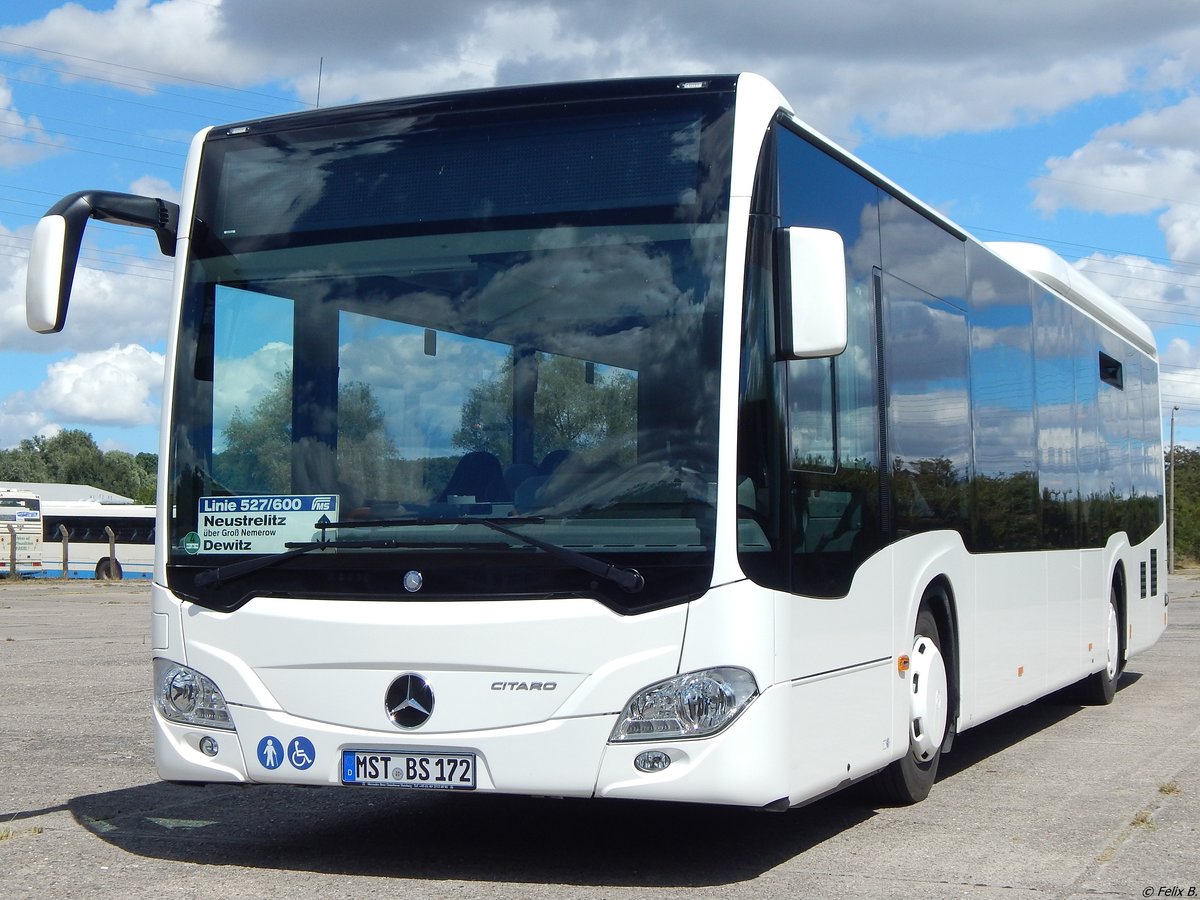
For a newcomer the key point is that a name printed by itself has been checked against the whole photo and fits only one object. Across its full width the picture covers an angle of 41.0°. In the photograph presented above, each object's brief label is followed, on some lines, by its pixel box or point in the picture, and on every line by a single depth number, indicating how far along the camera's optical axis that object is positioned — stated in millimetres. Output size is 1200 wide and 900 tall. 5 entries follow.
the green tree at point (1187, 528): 78875
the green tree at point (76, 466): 138125
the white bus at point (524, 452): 6078
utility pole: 70250
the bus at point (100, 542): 55750
